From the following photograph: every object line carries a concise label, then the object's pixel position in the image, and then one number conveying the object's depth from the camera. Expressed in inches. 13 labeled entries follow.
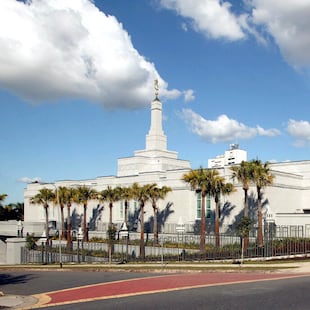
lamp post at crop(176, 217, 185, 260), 1441.9
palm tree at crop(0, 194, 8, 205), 2346.2
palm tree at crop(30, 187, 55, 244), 2431.1
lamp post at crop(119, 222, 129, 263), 1449.8
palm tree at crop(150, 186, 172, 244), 1925.4
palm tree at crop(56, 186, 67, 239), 2306.8
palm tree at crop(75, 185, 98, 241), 2233.0
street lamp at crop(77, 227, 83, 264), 1566.2
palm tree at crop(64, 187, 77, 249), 2284.7
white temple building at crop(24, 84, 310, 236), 1915.6
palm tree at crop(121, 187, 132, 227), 2016.9
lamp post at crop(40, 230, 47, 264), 1747.0
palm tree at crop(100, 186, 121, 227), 2138.3
